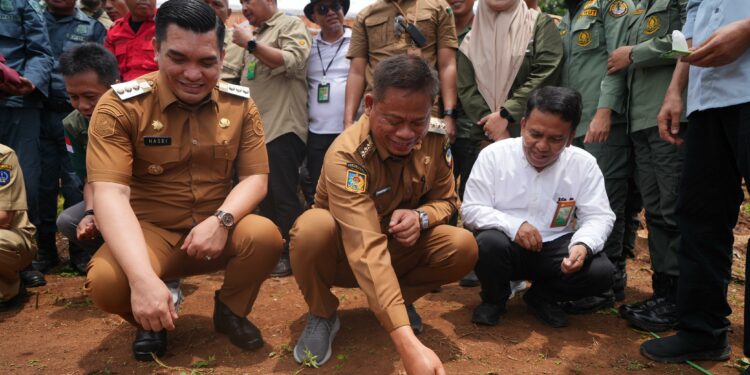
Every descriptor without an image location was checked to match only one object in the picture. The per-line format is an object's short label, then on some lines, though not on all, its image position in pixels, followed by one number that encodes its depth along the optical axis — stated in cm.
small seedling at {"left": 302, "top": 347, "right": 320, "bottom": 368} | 258
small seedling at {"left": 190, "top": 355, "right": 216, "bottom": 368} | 259
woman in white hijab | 373
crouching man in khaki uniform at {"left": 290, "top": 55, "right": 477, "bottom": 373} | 241
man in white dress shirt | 302
